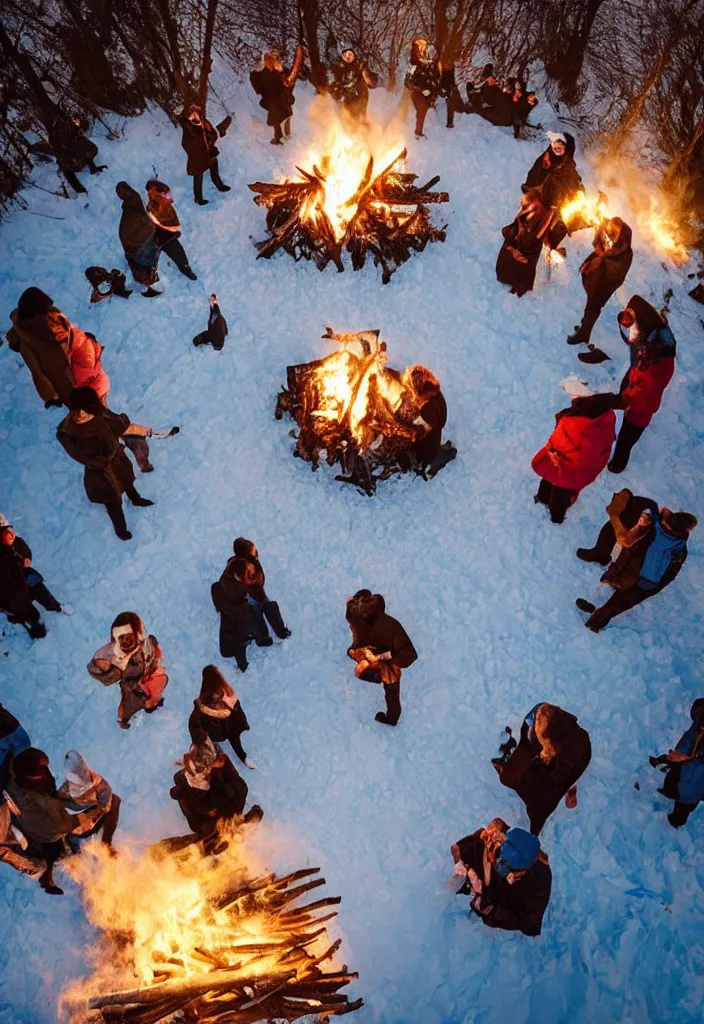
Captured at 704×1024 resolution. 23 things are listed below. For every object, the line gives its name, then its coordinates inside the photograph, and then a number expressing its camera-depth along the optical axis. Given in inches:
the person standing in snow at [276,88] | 395.9
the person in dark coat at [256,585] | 234.5
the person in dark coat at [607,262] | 313.4
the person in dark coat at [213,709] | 210.7
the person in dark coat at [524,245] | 338.0
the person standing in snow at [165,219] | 329.7
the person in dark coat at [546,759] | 200.7
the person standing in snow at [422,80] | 414.6
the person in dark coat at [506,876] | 188.2
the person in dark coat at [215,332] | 340.8
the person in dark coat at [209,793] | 207.9
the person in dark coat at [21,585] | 242.1
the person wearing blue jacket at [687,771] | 210.1
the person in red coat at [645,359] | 269.6
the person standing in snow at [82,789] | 202.2
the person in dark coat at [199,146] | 365.1
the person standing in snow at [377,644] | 226.4
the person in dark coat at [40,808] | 194.5
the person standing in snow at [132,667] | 225.6
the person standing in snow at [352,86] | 433.1
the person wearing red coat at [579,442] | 251.4
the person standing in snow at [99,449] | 245.6
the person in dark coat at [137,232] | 327.6
